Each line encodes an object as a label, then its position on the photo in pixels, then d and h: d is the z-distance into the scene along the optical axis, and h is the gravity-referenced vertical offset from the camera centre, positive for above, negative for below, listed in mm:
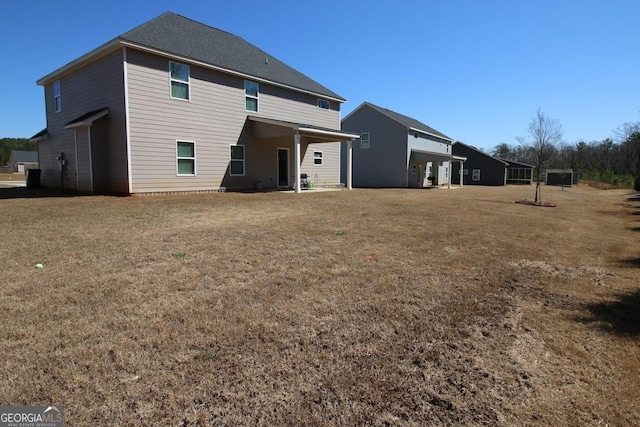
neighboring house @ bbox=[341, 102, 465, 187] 29719 +2546
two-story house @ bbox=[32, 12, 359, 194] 14023 +2739
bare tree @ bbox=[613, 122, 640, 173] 58562 +4978
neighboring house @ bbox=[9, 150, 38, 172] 69812 +3950
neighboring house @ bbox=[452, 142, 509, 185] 43156 +1635
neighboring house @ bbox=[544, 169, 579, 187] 44222 +630
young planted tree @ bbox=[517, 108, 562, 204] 19162 +1912
